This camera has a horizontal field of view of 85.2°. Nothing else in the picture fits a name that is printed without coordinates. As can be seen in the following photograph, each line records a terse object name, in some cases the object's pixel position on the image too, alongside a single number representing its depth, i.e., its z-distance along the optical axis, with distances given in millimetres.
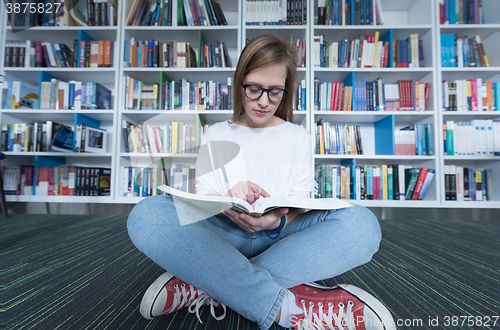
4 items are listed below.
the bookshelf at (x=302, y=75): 2070
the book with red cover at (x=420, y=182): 2076
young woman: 514
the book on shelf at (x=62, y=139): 2086
